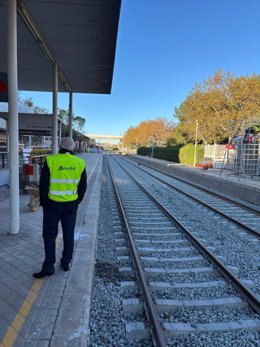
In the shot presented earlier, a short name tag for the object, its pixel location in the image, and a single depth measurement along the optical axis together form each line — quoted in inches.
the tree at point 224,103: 1248.2
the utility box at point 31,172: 395.6
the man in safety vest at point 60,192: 165.8
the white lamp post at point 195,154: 1283.6
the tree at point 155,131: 2884.1
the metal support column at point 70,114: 662.0
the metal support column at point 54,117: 473.3
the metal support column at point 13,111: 222.5
